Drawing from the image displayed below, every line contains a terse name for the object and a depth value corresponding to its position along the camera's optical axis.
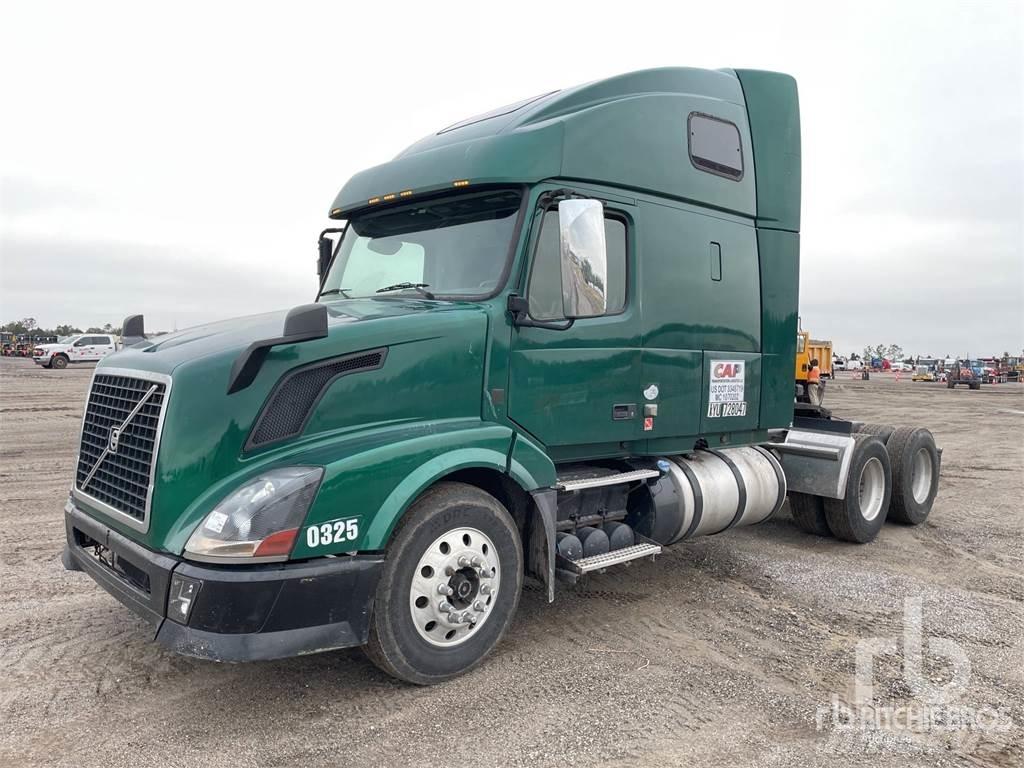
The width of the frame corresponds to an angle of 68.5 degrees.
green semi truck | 3.56
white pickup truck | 41.09
